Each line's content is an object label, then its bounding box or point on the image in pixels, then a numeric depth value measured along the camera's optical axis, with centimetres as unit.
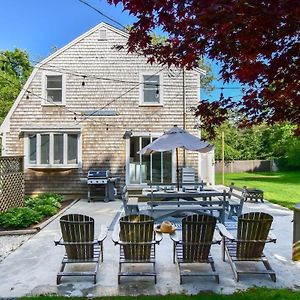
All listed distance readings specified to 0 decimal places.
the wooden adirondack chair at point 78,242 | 489
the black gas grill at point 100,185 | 1291
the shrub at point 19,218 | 828
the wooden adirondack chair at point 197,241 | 481
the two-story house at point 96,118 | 1395
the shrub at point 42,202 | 1103
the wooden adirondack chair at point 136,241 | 480
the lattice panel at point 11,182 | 990
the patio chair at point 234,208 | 870
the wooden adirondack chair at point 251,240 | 493
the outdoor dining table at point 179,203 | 809
